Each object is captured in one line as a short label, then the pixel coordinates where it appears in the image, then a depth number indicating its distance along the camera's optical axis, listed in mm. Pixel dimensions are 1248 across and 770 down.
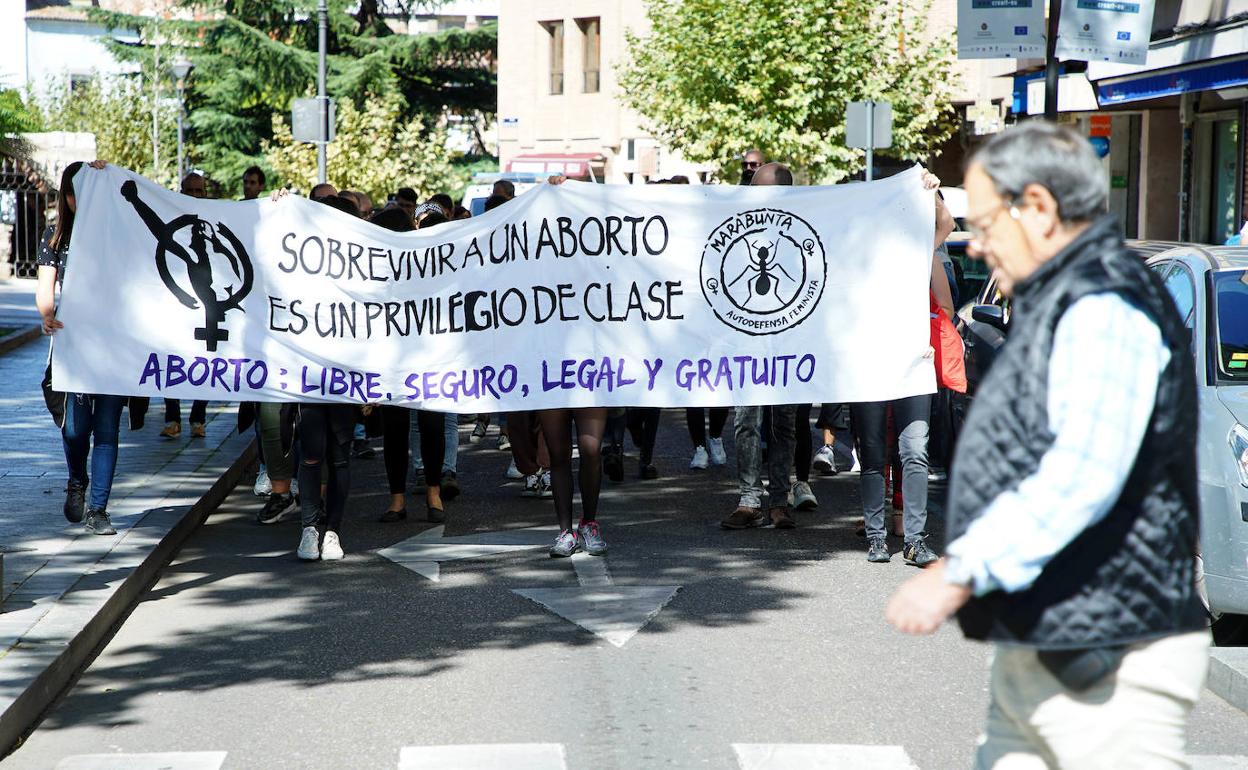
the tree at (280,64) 44531
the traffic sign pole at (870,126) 20812
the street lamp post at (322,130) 23562
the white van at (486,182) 39491
